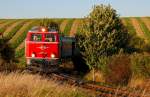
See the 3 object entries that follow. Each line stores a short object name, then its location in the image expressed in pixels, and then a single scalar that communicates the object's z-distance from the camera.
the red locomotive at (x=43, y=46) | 28.98
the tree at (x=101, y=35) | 31.81
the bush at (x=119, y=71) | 26.40
